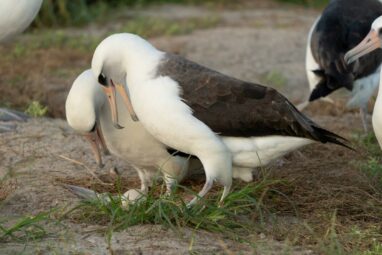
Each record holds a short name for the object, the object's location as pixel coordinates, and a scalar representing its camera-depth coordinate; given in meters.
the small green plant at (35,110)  15.68
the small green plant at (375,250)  9.77
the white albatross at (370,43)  12.69
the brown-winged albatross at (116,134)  11.68
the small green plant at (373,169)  12.63
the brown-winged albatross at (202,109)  10.94
